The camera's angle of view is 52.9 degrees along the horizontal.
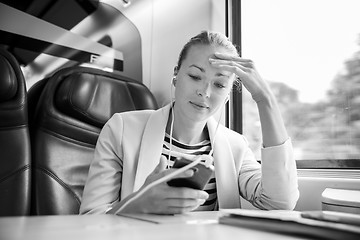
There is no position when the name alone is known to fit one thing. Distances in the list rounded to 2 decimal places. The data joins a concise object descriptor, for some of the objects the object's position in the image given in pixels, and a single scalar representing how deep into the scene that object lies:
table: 0.48
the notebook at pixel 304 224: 0.49
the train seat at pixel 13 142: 1.20
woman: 1.08
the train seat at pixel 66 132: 1.28
